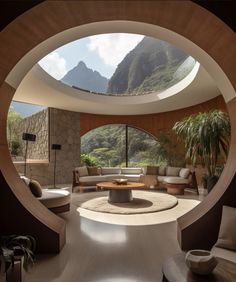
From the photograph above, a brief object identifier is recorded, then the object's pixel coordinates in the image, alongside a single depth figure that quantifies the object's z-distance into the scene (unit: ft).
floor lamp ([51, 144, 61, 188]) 24.32
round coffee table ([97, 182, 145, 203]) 18.20
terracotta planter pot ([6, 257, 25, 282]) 5.67
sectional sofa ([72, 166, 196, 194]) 22.84
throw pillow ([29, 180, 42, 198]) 13.00
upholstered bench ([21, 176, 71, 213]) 13.02
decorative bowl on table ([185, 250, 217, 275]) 5.00
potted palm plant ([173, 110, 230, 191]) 15.08
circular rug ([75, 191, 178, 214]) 15.74
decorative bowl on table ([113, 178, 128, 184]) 19.66
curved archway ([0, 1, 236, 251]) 7.42
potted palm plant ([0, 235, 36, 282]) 5.69
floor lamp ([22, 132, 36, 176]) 19.99
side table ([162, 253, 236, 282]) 4.97
